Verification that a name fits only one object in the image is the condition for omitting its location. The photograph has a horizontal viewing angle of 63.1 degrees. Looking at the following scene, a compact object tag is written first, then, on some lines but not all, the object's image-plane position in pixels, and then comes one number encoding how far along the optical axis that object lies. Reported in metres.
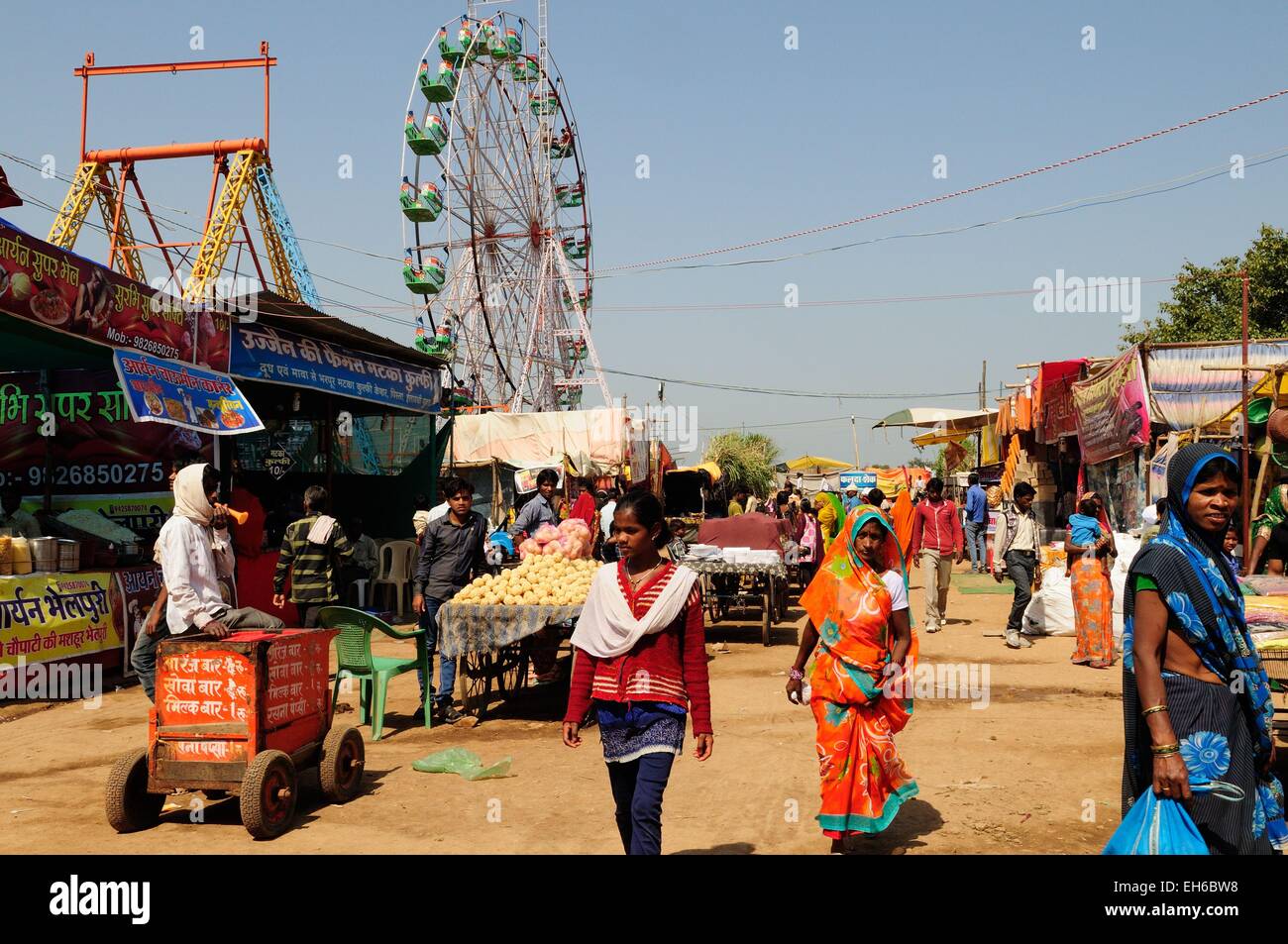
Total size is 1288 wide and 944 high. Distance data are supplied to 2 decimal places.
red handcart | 4.84
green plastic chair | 6.71
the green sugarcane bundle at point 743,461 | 45.50
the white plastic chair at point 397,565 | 14.62
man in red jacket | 11.79
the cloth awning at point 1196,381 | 11.63
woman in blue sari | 2.78
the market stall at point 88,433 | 8.43
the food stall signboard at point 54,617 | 8.31
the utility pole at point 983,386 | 43.67
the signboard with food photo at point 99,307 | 8.02
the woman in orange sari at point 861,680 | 4.50
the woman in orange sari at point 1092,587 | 9.55
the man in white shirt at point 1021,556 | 10.76
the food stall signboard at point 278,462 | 14.89
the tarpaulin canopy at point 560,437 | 20.67
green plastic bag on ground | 5.93
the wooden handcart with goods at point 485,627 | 6.99
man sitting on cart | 5.16
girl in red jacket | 3.43
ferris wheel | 26.02
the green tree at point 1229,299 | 22.89
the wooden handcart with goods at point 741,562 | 11.16
